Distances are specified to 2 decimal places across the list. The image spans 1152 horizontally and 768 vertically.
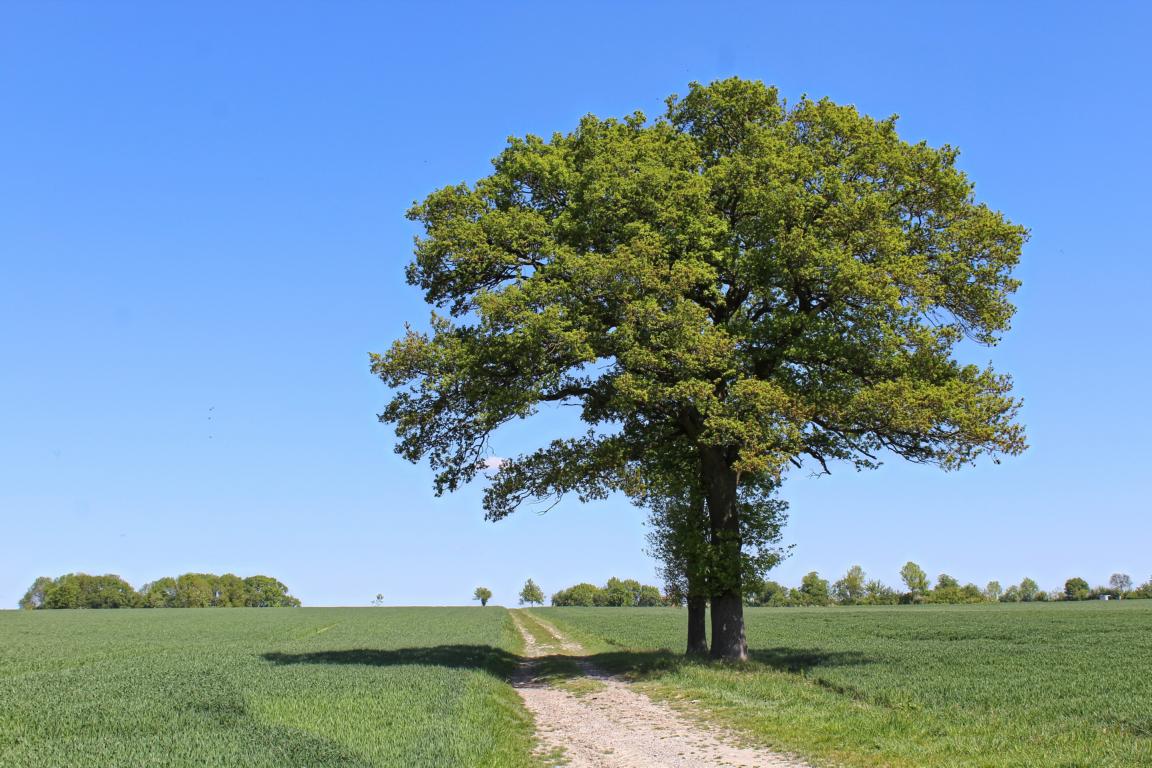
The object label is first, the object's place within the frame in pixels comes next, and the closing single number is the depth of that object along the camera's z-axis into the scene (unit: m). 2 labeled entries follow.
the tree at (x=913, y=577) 192.38
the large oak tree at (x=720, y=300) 21.64
